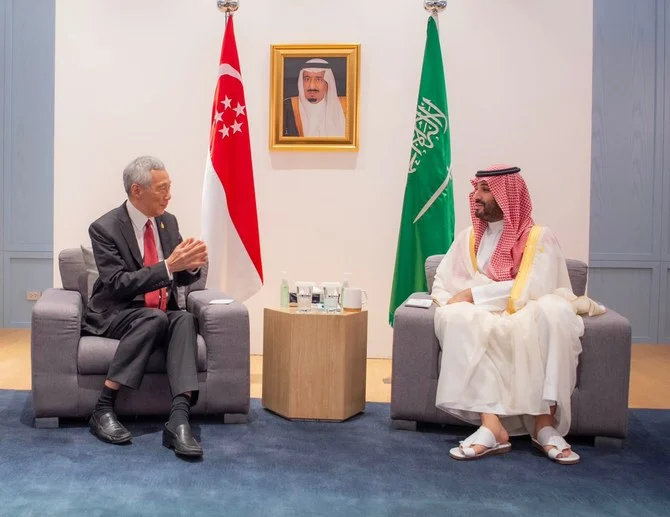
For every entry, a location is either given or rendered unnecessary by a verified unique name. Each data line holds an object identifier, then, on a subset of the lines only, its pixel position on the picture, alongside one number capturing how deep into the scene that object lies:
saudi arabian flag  4.34
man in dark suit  2.99
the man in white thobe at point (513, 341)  2.94
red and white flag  4.28
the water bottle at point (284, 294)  3.56
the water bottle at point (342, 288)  3.52
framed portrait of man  4.80
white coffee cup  3.52
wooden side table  3.33
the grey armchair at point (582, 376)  3.04
